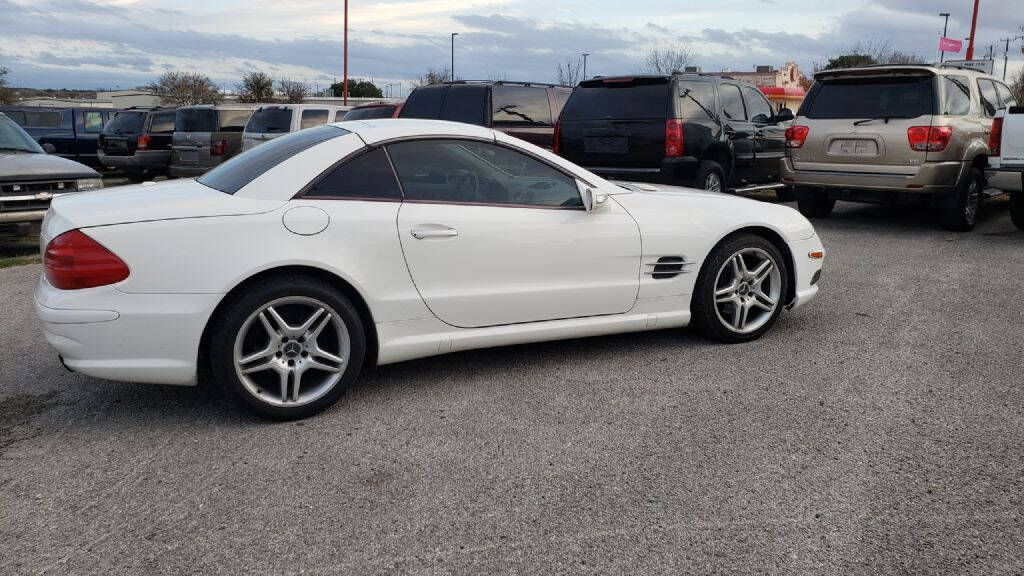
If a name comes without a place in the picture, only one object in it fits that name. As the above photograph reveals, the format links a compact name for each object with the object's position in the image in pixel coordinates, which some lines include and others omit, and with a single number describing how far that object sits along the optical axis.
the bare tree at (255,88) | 52.16
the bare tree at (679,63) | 37.95
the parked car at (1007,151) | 8.93
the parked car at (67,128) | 20.94
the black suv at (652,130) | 9.67
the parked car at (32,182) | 8.54
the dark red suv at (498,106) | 11.05
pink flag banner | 22.79
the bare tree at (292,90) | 54.56
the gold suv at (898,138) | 9.16
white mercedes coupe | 3.74
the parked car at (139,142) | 18.22
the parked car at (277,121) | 14.19
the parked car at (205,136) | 15.43
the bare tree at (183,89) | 53.94
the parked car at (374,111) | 13.41
